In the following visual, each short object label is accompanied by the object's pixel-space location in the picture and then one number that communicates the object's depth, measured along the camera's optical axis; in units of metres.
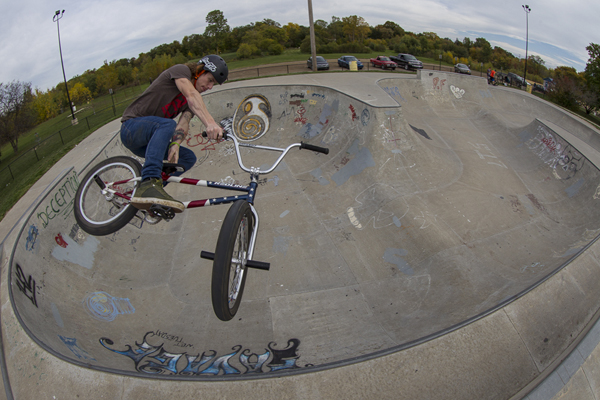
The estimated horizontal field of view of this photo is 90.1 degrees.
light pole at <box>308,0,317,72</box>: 21.72
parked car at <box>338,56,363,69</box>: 27.54
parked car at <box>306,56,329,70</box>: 26.69
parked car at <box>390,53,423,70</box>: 30.41
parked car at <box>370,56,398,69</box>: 29.06
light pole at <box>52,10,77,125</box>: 20.11
